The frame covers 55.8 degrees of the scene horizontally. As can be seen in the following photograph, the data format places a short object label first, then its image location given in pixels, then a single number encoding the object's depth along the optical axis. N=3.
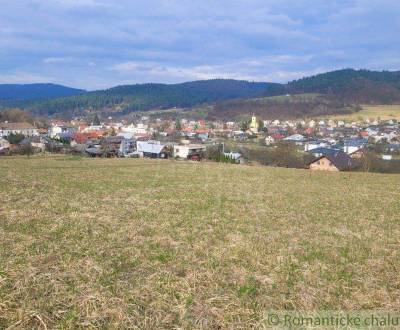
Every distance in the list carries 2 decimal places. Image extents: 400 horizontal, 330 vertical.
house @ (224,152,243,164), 65.44
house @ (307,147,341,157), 66.81
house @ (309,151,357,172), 55.84
